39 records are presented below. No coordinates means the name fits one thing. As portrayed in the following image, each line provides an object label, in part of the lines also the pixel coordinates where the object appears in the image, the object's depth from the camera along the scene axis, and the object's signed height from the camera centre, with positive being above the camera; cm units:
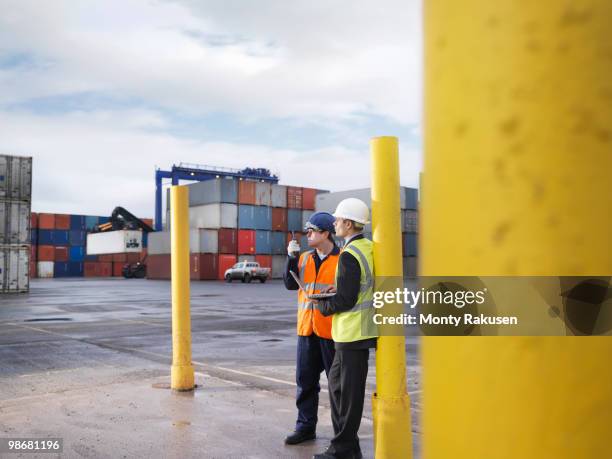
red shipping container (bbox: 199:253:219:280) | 5031 -79
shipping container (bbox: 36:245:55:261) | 6938 +34
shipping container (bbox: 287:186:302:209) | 5800 +560
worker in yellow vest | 377 -43
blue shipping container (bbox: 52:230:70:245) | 7100 +220
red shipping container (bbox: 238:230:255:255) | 5344 +126
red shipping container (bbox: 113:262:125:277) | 7062 -143
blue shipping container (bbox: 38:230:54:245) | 6962 +216
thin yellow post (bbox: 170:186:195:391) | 609 -27
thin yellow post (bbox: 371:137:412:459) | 352 +2
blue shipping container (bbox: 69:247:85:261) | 7188 +24
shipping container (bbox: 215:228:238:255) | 5219 +132
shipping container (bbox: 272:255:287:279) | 5622 -87
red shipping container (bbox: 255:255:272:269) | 5506 -32
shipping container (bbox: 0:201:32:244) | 2678 +149
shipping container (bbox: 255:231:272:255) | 5491 +128
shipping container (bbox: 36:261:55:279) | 6925 -147
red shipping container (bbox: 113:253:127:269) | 6956 -21
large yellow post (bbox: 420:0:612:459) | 83 +7
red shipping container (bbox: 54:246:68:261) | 7075 +35
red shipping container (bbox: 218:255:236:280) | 5141 -55
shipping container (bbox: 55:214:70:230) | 7156 +403
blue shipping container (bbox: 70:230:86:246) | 7238 +214
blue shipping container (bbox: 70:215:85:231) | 7269 +401
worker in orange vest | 442 -47
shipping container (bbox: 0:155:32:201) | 2689 +346
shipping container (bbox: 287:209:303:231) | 5766 +349
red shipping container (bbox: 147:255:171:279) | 5368 -93
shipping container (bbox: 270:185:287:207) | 5688 +565
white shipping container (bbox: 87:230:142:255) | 6544 +159
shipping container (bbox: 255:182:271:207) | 5556 +566
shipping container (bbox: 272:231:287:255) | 5644 +124
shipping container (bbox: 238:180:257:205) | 5436 +573
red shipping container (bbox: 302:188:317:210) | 5912 +563
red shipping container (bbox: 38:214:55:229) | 7005 +400
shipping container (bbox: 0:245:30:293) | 2681 -53
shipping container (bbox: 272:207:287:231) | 5666 +345
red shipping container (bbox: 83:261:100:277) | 7156 -149
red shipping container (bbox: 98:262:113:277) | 7075 -149
